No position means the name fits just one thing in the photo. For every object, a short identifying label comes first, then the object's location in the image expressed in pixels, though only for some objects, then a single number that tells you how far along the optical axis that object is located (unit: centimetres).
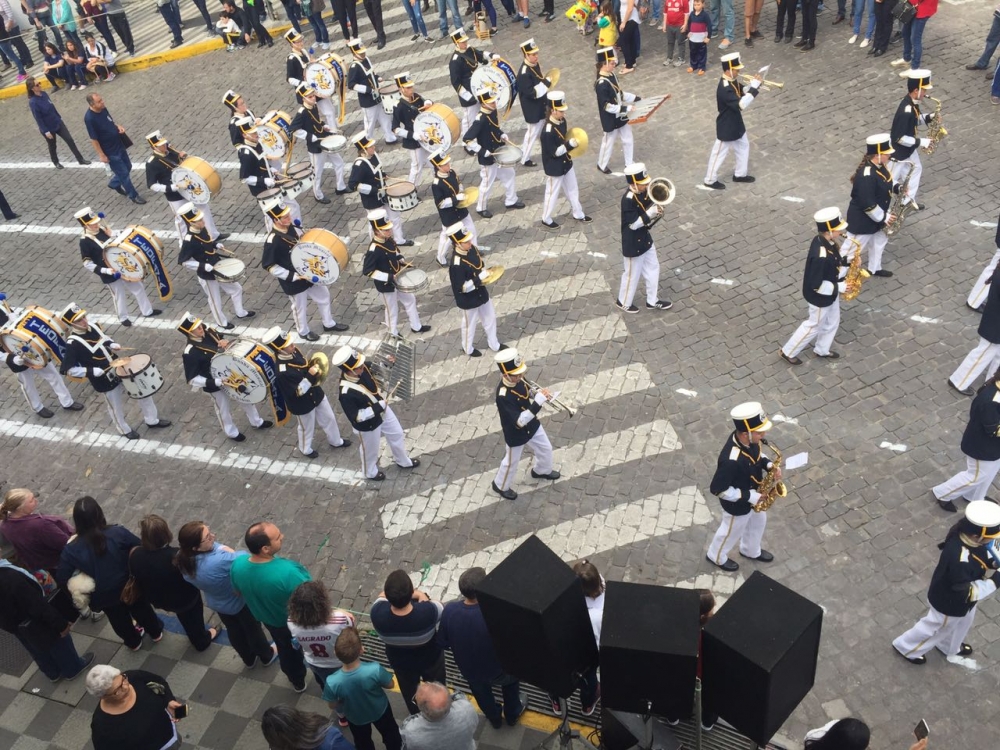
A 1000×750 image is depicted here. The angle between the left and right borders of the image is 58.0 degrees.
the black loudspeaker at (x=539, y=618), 577
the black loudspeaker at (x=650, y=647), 542
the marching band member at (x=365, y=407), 980
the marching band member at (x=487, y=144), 1424
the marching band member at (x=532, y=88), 1532
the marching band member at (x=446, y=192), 1297
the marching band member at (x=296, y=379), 1021
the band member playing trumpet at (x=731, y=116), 1380
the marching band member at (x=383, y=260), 1191
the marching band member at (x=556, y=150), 1364
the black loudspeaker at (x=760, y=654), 531
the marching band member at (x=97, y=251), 1275
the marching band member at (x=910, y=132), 1230
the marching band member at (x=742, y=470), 823
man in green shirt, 717
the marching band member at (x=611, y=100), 1443
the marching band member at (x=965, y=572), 716
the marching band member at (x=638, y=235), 1180
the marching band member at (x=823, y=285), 1048
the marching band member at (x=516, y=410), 939
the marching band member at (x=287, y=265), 1215
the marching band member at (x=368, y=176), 1362
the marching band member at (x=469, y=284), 1138
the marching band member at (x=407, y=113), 1519
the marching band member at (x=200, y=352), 1057
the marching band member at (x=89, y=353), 1084
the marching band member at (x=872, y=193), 1145
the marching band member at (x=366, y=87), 1678
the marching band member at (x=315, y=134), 1544
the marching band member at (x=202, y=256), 1245
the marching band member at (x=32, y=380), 1153
